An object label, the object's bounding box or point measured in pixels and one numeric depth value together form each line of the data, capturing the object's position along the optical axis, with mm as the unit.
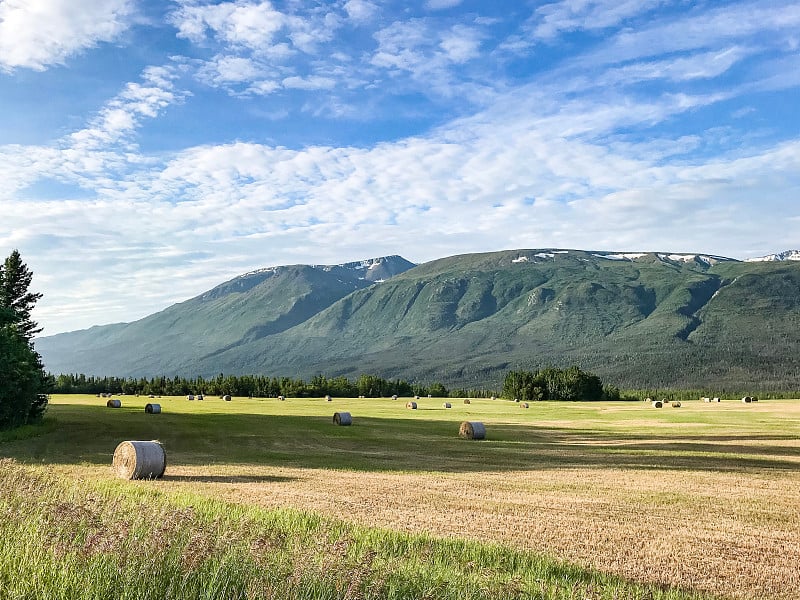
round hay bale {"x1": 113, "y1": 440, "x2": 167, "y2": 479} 22812
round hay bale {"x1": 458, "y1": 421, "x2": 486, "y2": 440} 40875
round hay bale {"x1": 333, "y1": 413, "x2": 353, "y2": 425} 52438
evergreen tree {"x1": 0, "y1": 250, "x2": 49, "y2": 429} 39375
